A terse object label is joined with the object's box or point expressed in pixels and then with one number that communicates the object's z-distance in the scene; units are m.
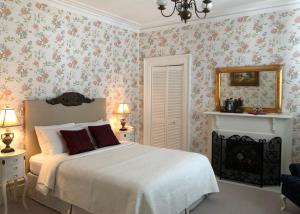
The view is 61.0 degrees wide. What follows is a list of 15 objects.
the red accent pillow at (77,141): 3.50
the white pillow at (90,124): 4.00
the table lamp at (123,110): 4.94
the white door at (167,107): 5.19
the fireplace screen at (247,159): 3.96
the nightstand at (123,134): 4.89
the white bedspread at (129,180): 2.44
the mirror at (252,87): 4.14
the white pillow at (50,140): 3.51
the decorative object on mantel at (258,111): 4.18
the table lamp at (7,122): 3.15
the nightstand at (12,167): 2.96
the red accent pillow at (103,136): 3.92
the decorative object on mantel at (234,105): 4.40
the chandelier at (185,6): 2.56
